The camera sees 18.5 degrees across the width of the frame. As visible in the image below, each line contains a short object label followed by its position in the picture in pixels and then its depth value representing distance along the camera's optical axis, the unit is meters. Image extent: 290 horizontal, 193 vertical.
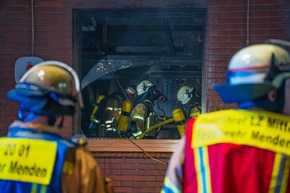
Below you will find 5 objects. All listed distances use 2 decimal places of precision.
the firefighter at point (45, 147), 4.82
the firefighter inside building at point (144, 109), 13.09
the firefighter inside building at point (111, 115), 13.03
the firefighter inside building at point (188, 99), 13.41
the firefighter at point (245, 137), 4.60
